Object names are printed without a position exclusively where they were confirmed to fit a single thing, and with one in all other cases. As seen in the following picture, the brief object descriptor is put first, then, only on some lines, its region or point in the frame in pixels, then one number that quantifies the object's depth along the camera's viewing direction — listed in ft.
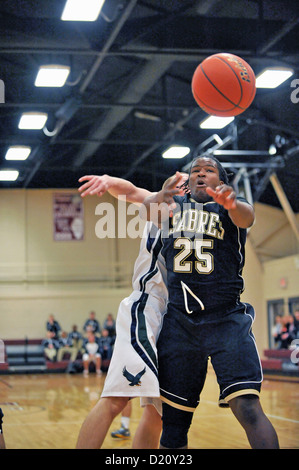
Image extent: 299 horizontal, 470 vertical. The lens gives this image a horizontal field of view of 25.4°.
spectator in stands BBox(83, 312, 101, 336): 69.87
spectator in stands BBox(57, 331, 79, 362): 70.24
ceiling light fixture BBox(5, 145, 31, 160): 59.67
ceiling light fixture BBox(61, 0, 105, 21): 32.55
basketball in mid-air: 16.16
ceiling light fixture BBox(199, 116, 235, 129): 51.64
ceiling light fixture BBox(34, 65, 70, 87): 40.06
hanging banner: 79.00
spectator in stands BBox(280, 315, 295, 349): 56.80
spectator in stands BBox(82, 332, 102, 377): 66.03
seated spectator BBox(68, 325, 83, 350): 70.38
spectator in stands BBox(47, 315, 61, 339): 70.03
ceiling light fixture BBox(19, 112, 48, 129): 50.33
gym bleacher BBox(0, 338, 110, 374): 67.36
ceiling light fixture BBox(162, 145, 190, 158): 61.00
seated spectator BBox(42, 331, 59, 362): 69.05
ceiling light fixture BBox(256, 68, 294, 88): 40.39
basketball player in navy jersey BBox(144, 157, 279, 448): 11.17
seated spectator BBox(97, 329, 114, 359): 67.87
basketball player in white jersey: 11.37
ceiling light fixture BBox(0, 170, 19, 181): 71.82
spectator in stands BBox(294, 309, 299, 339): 54.45
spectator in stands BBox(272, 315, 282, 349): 58.90
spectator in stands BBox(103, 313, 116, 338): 69.49
